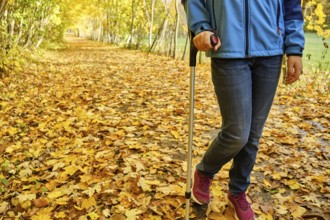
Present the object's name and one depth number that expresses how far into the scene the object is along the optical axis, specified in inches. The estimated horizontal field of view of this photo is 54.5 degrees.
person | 81.0
